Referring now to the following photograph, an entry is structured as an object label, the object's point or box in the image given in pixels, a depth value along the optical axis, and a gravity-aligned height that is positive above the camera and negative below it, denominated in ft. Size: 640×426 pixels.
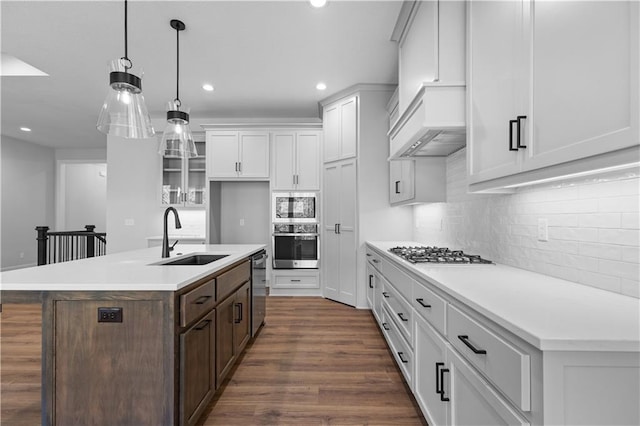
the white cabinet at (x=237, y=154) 16.66 +3.19
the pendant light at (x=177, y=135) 8.89 +2.26
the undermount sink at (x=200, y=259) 8.85 -1.24
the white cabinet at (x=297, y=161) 16.38 +2.79
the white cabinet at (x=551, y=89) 2.91 +1.49
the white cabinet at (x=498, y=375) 2.68 -1.59
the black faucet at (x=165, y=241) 7.60 -0.63
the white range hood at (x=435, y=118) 6.23 +2.00
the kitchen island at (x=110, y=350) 4.80 -2.05
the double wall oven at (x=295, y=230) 15.99 -0.74
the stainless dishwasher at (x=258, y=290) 9.89 -2.48
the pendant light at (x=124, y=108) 6.44 +2.27
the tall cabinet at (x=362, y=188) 13.71 +1.19
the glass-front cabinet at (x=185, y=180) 17.83 +1.97
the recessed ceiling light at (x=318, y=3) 8.36 +5.60
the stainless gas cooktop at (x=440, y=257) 6.57 -0.91
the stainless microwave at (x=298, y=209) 16.25 +0.33
